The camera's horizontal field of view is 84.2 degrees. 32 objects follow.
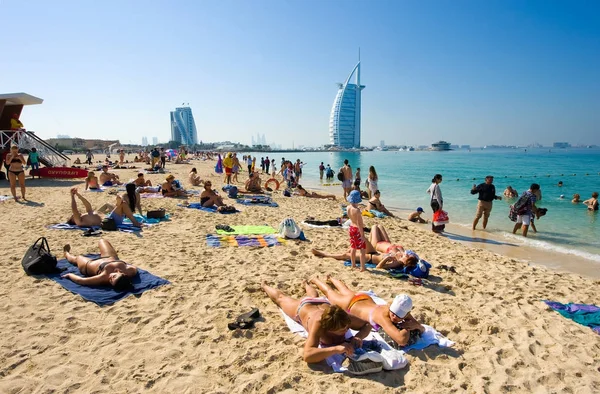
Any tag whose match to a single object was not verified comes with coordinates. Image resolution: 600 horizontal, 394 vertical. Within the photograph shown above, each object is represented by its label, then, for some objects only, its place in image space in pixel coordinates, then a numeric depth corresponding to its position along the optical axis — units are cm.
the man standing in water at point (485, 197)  848
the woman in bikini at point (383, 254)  497
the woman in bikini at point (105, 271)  394
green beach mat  694
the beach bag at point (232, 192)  1148
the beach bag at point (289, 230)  670
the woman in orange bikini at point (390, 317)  301
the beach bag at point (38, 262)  423
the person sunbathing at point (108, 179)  1297
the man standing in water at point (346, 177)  1291
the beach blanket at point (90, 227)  649
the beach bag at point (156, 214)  771
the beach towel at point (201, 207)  910
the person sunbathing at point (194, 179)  1396
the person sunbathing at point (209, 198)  936
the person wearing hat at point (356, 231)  484
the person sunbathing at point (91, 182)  1158
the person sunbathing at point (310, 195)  1326
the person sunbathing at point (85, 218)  653
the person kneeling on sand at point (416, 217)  1001
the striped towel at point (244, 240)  616
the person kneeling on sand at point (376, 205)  1027
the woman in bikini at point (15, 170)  909
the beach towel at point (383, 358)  280
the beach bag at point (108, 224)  647
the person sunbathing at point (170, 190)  1090
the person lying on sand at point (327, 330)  272
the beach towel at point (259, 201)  1067
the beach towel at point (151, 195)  1075
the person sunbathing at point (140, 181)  1165
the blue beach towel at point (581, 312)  358
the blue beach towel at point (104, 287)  374
